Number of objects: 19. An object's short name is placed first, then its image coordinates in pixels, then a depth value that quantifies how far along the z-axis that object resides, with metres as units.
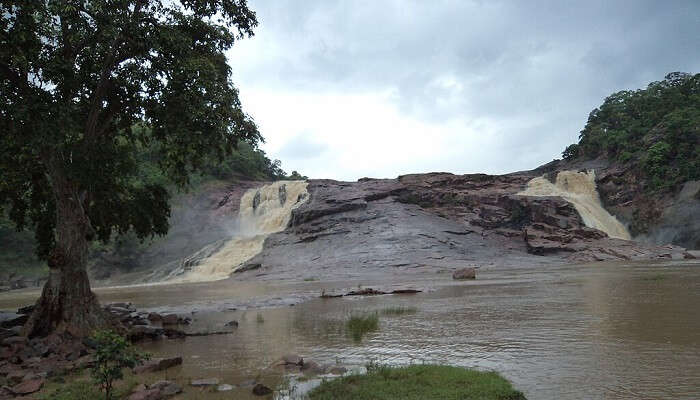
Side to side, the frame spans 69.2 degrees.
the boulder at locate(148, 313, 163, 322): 14.98
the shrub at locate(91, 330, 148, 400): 6.43
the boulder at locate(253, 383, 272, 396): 6.44
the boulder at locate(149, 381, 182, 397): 6.55
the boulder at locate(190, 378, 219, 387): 7.02
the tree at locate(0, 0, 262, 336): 11.11
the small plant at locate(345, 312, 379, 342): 10.73
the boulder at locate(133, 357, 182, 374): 7.97
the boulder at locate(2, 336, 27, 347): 10.41
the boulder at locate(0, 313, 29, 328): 14.01
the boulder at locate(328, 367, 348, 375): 7.30
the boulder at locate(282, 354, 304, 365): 7.84
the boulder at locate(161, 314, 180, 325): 14.44
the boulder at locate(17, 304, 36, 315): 15.86
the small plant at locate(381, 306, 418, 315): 14.19
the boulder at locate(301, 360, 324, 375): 7.46
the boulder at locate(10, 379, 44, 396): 7.07
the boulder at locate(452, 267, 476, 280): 28.17
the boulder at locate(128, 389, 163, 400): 6.27
